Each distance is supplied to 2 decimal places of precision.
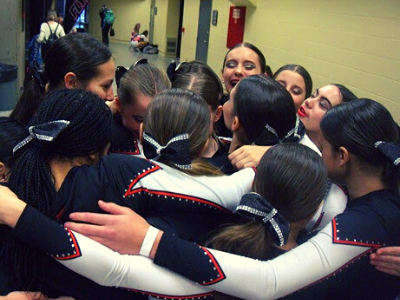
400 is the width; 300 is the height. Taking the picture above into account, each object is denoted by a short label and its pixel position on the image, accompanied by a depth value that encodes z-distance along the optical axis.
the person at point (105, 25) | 17.27
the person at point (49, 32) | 7.96
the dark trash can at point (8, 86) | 5.74
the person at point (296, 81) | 2.79
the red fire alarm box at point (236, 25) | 8.09
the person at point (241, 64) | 2.86
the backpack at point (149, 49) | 17.00
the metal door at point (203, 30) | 10.91
